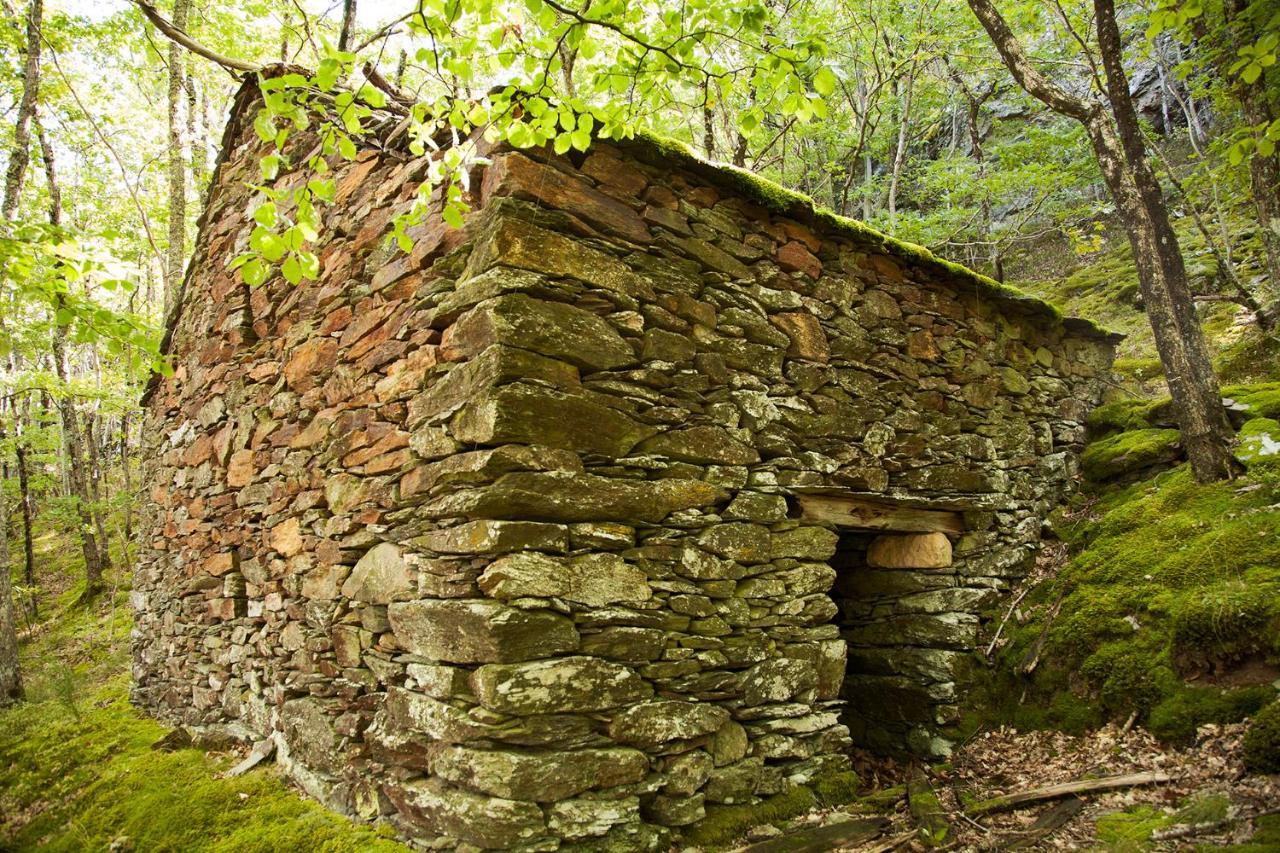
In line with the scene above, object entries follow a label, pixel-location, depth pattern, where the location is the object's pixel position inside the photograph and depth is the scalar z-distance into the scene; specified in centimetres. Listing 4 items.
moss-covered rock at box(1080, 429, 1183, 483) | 557
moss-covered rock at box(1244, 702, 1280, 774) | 292
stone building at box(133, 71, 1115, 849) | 283
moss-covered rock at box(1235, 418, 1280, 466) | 475
